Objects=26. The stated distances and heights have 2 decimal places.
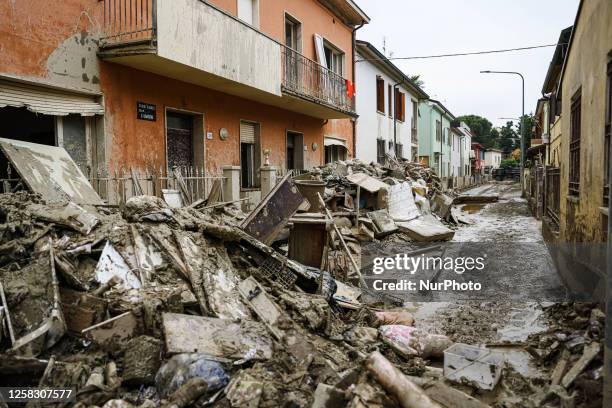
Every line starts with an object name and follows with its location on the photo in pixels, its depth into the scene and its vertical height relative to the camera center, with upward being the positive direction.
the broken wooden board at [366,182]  10.85 -0.01
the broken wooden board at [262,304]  4.21 -1.20
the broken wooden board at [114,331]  3.56 -1.17
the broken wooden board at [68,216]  4.62 -0.32
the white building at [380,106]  19.05 +3.66
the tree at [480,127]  84.50 +10.06
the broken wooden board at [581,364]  3.61 -1.53
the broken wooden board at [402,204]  11.27 -0.60
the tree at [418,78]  43.21 +9.98
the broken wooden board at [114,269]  4.16 -0.80
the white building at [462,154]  41.83 +2.95
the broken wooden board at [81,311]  3.70 -1.05
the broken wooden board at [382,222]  10.09 -0.95
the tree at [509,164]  62.25 +2.23
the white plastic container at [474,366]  3.72 -1.60
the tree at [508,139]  81.60 +7.68
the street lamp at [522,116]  27.80 +4.04
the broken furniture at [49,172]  5.29 +0.18
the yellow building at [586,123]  4.90 +0.74
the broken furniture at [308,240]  6.55 -0.86
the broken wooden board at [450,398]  3.07 -1.51
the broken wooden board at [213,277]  4.20 -0.95
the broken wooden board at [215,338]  3.49 -1.26
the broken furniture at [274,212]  5.84 -0.40
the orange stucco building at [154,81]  6.63 +2.00
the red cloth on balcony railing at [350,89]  15.56 +3.29
